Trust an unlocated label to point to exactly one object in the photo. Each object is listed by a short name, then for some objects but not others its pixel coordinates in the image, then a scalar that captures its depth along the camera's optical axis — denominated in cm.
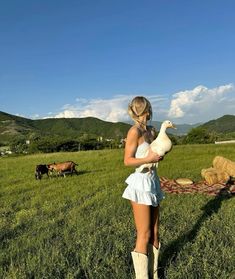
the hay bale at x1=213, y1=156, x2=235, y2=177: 1035
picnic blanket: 811
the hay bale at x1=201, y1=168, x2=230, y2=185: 986
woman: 331
